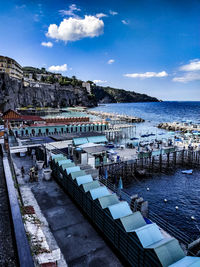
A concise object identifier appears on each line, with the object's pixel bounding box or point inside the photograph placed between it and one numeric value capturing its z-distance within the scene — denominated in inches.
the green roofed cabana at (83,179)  587.5
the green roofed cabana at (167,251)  309.8
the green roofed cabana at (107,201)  468.1
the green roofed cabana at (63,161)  741.1
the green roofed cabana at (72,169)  667.6
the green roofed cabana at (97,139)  1370.8
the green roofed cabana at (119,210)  427.2
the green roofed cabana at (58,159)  779.5
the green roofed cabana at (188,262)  299.1
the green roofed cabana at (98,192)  508.2
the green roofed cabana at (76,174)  629.2
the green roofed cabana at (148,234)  346.9
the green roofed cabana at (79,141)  1258.7
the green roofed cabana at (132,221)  389.8
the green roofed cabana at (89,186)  547.8
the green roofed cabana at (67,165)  706.6
